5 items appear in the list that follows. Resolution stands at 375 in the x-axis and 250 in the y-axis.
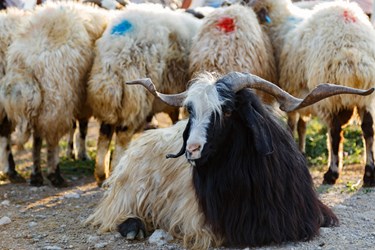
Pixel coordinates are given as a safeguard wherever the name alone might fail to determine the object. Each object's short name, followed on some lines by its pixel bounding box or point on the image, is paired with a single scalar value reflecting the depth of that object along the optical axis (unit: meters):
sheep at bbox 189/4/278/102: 7.52
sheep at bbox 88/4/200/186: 7.64
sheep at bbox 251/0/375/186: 7.10
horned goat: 5.00
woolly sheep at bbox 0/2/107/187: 7.63
